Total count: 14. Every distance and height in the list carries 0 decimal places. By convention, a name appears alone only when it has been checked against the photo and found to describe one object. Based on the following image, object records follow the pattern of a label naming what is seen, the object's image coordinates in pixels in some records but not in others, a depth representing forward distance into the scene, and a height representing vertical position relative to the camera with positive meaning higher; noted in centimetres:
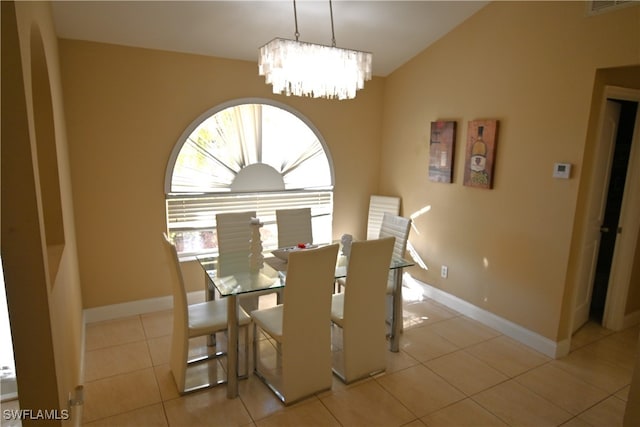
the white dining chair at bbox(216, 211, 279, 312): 329 -78
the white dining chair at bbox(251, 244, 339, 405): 234 -112
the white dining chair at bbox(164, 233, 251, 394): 248 -115
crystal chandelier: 239 +53
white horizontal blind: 385 -59
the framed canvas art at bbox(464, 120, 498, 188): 351 +2
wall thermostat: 296 -10
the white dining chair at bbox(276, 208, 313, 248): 367 -70
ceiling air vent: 256 +102
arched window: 384 -19
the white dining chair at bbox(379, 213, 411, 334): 319 -79
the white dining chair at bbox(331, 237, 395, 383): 259 -110
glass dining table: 253 -88
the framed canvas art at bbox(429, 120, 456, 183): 388 +5
